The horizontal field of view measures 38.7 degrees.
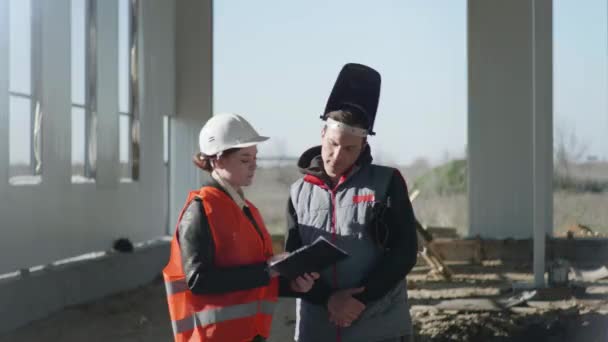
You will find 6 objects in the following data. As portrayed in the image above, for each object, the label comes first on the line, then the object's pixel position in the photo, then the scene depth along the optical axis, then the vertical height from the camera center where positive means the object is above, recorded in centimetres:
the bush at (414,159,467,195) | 1508 -15
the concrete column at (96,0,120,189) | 968 +89
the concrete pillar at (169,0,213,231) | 1282 +120
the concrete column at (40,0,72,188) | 824 +78
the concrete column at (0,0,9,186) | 726 +68
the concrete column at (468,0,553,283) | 1295 +78
